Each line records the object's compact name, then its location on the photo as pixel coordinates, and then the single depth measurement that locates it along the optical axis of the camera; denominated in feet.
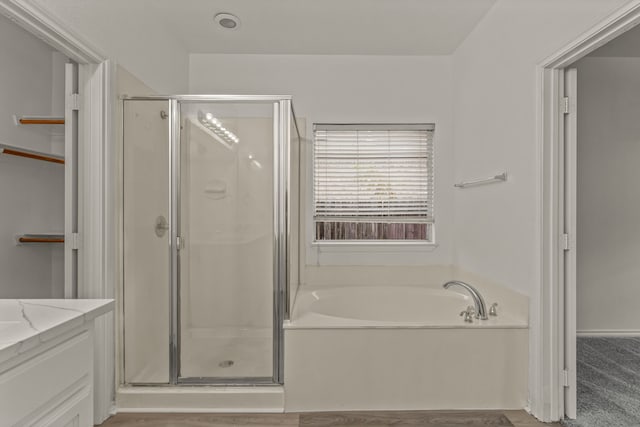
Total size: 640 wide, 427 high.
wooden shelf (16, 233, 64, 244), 6.89
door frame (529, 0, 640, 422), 6.13
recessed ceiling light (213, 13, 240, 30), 8.13
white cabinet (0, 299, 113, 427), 2.82
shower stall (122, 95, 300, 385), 6.83
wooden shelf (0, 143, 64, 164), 6.25
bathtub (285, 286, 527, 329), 8.81
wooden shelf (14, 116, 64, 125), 6.70
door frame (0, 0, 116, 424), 6.09
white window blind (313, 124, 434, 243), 10.32
